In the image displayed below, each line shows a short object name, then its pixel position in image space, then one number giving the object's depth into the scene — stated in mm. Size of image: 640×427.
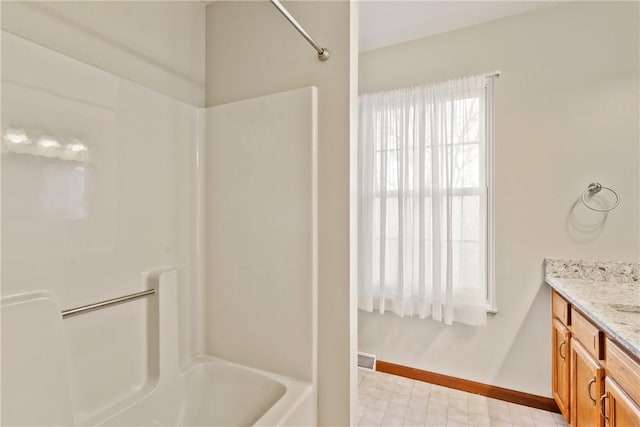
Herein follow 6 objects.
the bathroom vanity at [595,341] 1099
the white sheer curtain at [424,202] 2201
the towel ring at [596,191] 1906
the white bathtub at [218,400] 1224
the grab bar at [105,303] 1087
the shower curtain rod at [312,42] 1088
